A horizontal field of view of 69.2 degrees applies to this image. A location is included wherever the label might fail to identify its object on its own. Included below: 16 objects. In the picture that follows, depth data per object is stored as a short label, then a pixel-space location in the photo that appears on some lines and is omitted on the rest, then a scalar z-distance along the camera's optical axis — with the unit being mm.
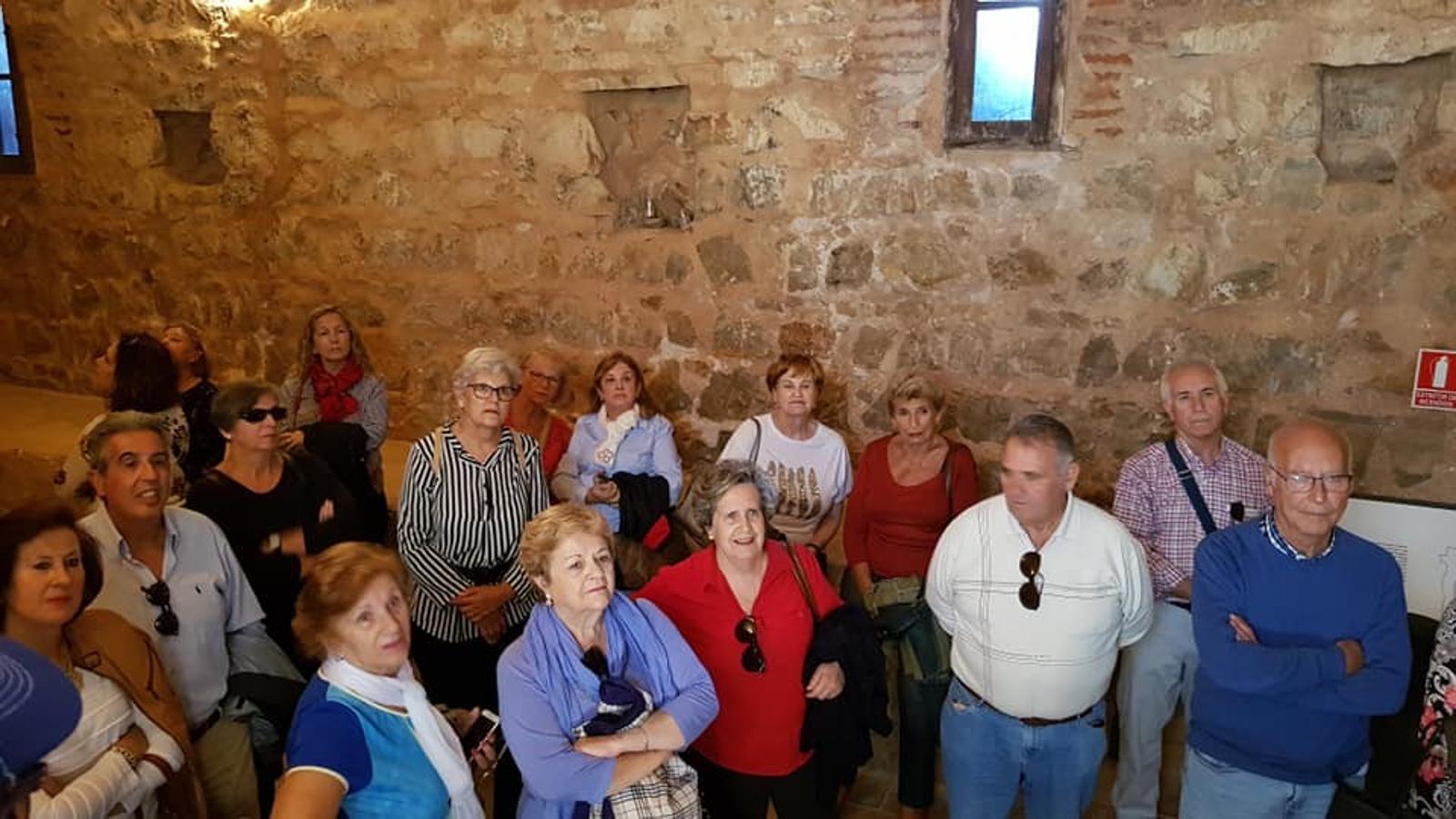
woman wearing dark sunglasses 2979
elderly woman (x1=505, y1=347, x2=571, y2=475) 4070
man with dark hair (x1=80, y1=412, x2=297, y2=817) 2568
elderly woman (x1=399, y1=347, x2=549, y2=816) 3088
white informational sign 3281
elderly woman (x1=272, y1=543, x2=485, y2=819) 2016
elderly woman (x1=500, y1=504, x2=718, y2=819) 2158
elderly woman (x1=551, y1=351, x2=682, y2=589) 3660
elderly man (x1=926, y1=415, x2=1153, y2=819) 2434
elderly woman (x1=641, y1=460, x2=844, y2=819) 2520
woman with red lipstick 2137
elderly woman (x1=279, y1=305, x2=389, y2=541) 4082
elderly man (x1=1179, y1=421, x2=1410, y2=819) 2170
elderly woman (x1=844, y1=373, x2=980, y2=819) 3057
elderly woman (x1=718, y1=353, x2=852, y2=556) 3594
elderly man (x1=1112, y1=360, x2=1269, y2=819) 3023
